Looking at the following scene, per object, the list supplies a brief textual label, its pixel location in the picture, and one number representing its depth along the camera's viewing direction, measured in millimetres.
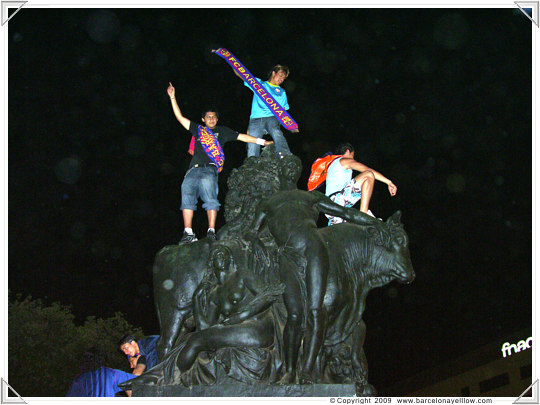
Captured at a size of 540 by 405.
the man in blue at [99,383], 11648
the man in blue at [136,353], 10633
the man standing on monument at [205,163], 10850
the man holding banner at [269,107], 11172
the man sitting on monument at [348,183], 10969
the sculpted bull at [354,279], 9195
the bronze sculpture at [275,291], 9000
